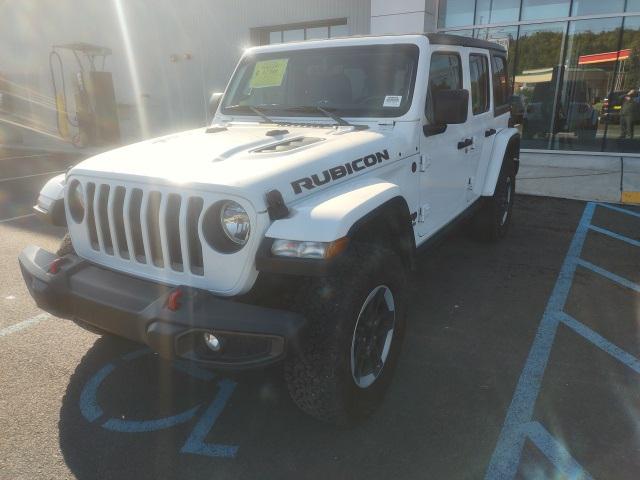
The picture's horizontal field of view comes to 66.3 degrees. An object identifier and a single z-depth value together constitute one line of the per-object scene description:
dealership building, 10.54
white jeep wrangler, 2.05
